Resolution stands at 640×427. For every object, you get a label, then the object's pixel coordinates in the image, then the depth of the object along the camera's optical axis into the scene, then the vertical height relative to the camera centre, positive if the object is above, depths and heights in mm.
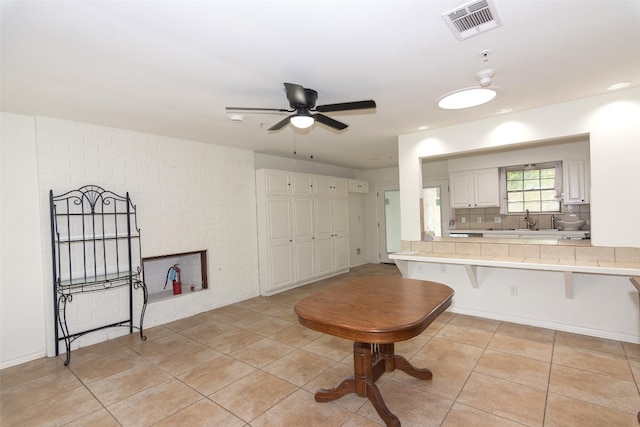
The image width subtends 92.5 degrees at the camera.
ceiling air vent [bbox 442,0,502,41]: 1630 +1053
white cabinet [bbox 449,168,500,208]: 5520 +309
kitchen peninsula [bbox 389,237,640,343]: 2996 -878
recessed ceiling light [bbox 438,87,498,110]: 2702 +998
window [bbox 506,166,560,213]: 5262 +243
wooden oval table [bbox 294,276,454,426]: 1750 -671
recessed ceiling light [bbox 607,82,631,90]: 2711 +1035
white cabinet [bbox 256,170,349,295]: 5105 -508
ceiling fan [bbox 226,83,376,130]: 2246 +806
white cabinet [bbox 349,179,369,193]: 6910 +532
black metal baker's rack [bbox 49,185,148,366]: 3174 -370
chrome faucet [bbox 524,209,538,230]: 5364 -348
